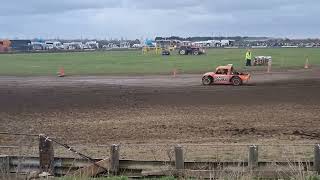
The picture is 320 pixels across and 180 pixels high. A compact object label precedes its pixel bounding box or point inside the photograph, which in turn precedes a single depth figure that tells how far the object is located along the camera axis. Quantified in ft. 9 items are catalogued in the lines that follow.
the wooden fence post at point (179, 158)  36.35
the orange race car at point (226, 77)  113.29
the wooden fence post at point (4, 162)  37.48
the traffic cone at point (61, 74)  140.40
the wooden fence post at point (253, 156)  36.12
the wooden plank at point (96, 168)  37.93
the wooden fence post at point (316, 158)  36.04
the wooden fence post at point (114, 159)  37.63
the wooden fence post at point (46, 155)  38.50
